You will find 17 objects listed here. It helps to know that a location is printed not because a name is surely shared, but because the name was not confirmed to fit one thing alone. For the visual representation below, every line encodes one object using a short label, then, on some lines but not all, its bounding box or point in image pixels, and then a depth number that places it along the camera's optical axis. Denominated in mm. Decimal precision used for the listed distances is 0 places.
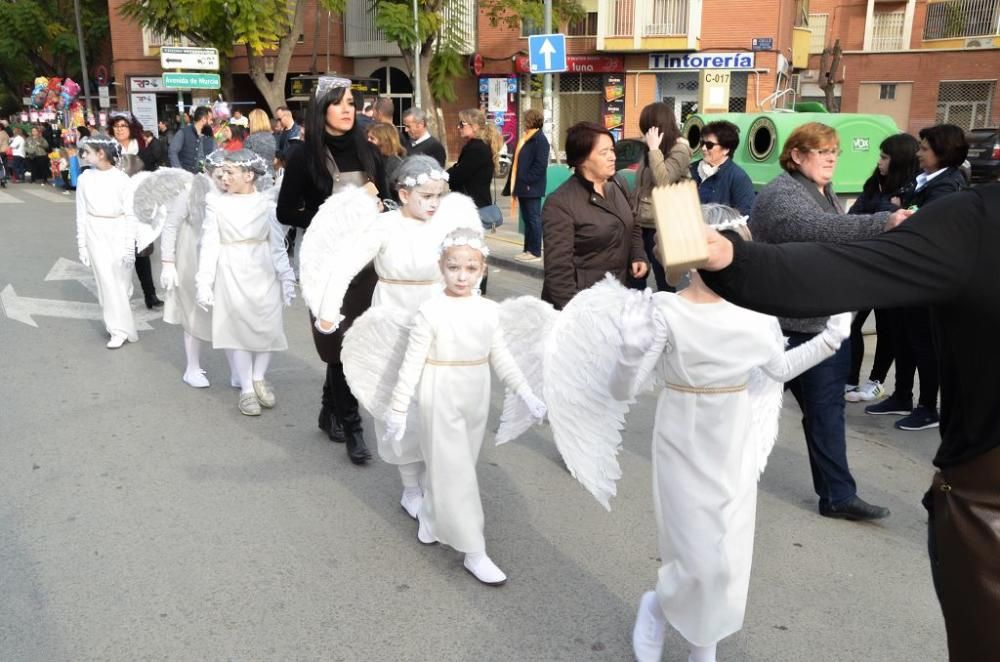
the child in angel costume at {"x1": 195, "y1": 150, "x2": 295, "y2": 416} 5395
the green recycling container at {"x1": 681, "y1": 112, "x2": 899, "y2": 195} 8969
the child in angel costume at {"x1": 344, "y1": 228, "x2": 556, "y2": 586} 3451
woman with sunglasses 6391
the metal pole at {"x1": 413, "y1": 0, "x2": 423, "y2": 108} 21625
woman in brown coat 4539
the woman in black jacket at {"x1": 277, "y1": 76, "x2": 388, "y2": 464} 4648
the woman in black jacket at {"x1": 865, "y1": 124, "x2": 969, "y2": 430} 5172
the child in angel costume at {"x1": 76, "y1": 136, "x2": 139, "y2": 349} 6969
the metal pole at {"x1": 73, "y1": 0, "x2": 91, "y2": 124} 29000
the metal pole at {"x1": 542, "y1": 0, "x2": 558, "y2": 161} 12566
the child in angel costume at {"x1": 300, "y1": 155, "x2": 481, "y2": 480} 3982
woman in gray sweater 3646
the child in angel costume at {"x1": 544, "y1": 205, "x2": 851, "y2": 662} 2762
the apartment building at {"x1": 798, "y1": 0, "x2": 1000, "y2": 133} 29719
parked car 17220
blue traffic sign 11461
